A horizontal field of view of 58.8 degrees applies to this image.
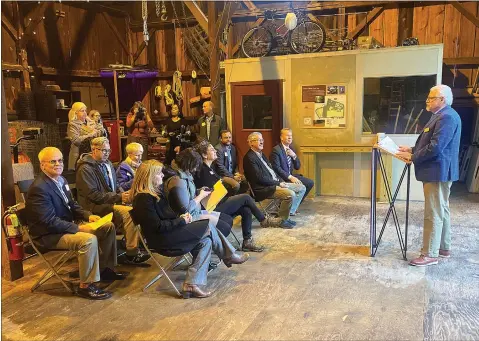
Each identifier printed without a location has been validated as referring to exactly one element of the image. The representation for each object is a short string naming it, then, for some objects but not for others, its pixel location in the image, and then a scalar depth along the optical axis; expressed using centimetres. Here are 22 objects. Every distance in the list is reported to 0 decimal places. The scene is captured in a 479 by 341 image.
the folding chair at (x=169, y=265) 342
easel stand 404
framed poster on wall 666
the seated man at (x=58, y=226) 338
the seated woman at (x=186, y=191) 355
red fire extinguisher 372
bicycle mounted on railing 709
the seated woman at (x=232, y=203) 437
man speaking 379
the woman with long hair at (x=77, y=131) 572
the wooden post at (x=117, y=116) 909
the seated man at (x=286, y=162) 572
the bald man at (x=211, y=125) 694
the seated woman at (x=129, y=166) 450
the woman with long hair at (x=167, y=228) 332
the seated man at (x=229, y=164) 521
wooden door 709
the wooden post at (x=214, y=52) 707
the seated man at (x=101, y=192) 402
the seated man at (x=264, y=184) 529
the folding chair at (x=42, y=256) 348
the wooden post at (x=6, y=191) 386
